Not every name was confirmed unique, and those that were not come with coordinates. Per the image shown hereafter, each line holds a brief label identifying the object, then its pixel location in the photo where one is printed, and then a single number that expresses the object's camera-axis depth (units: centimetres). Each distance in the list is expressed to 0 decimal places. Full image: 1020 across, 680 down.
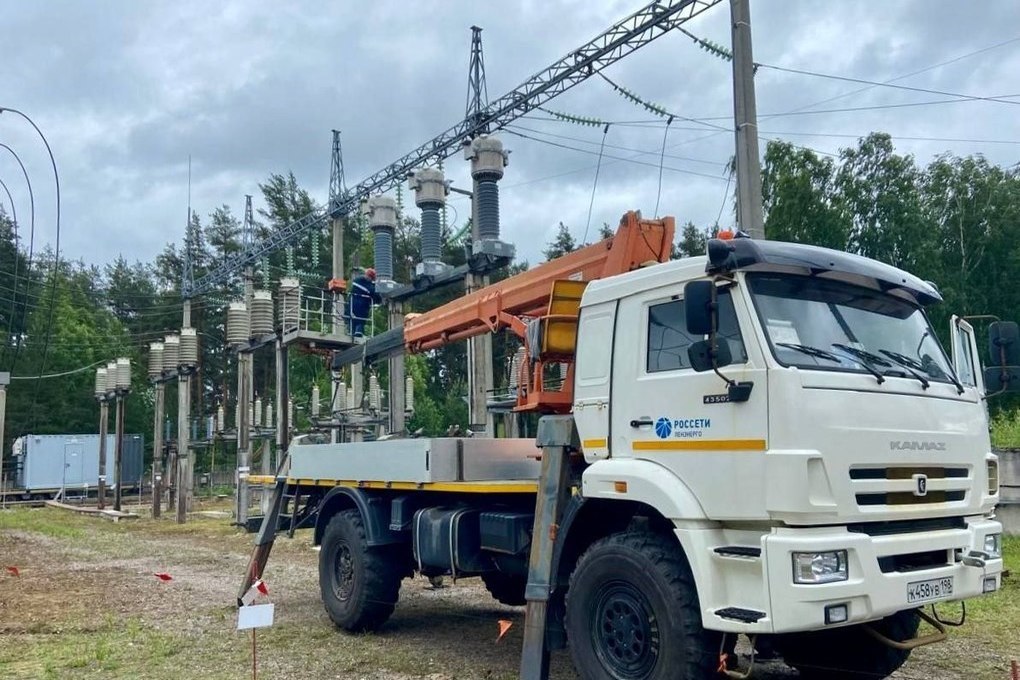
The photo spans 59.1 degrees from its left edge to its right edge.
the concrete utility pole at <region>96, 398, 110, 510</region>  3289
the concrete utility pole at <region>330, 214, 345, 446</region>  1992
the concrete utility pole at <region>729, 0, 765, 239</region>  937
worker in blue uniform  1900
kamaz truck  498
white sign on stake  705
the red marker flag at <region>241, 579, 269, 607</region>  787
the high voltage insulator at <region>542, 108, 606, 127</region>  1636
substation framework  1541
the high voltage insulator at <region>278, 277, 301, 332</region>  2125
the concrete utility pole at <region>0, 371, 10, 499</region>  2159
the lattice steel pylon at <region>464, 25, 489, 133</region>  1898
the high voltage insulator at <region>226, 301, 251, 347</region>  2497
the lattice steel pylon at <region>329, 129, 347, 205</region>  2673
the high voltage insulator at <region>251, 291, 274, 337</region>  2275
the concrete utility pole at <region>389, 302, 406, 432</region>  1783
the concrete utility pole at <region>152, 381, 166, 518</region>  2912
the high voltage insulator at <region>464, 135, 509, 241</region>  1588
